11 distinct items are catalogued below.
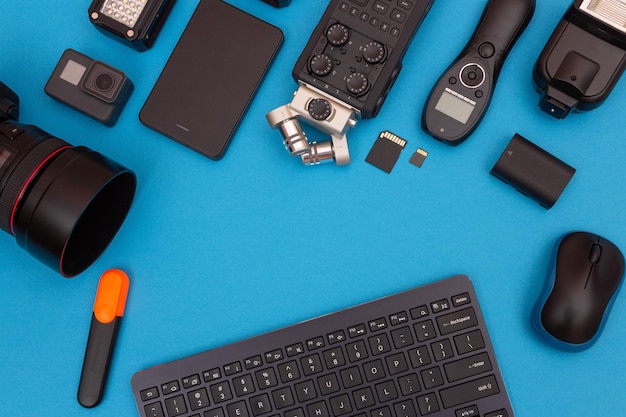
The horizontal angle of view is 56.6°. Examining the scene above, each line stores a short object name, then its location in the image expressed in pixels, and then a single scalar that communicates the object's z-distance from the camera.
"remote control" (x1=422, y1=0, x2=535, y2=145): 0.78
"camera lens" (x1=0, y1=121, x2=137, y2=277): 0.71
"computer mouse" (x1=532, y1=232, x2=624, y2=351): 0.73
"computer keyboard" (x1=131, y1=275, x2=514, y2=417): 0.75
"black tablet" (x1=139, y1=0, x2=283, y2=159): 0.82
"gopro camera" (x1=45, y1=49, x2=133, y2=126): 0.81
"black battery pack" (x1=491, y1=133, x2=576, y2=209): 0.77
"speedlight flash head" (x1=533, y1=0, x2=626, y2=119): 0.73
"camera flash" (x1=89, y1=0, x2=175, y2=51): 0.82
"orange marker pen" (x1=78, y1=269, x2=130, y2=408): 0.79
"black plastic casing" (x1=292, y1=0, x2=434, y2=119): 0.76
